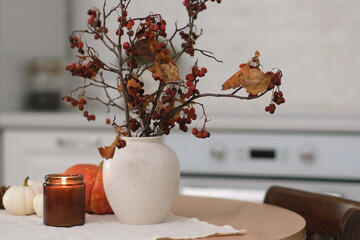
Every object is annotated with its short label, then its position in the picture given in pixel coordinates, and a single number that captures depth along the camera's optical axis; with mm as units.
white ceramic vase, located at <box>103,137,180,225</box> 1593
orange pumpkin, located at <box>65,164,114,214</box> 1705
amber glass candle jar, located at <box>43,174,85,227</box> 1589
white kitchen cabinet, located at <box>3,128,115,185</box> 2898
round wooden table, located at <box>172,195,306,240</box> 1592
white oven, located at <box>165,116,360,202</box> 2570
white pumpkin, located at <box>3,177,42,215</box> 1690
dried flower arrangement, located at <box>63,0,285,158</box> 1519
